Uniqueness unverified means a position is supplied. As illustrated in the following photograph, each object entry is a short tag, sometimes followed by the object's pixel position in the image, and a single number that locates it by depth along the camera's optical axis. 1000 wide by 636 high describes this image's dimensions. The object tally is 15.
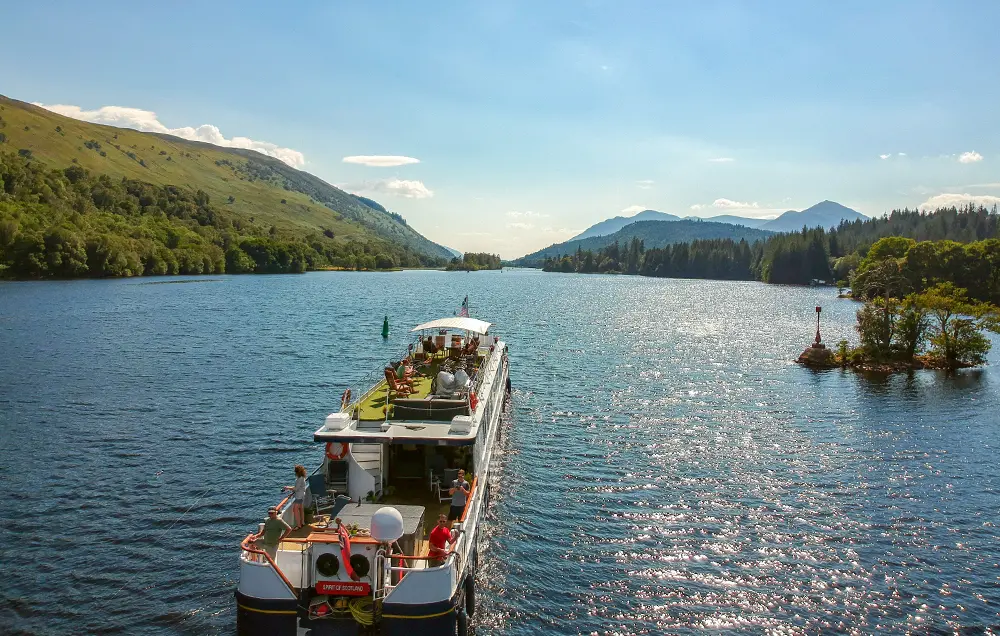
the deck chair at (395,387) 29.38
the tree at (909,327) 66.62
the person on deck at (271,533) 19.16
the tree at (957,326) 64.81
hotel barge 17.00
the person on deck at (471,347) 40.18
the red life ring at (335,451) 23.03
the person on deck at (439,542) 17.95
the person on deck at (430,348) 41.81
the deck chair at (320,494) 22.09
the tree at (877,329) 67.69
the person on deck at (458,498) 21.02
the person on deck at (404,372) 32.58
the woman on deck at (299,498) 20.77
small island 65.56
